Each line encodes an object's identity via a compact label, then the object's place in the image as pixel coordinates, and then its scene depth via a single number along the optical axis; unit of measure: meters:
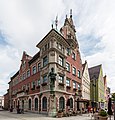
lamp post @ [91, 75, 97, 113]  30.52
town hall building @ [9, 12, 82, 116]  17.03
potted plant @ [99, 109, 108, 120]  10.89
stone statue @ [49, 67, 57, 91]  16.40
